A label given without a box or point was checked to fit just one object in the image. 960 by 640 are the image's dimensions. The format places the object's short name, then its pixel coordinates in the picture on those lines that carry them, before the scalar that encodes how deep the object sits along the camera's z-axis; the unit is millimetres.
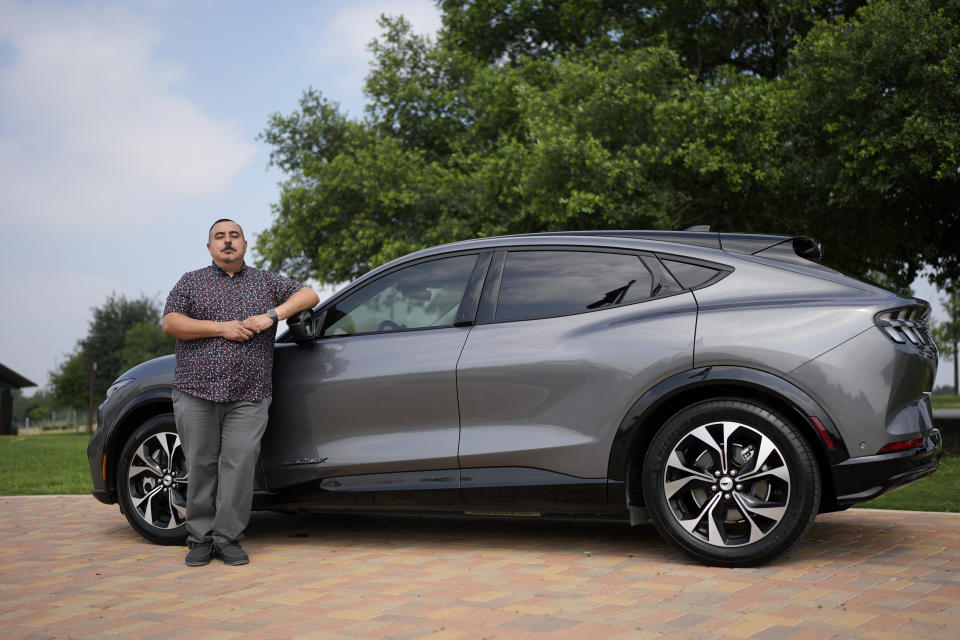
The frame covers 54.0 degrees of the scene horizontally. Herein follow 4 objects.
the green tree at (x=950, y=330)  54031
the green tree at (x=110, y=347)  59469
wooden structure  55241
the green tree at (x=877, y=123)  13086
